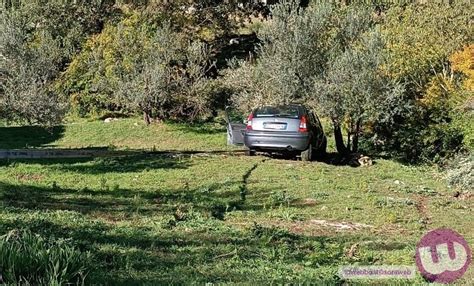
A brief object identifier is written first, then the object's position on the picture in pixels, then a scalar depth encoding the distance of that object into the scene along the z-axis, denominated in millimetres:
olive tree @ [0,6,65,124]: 14461
